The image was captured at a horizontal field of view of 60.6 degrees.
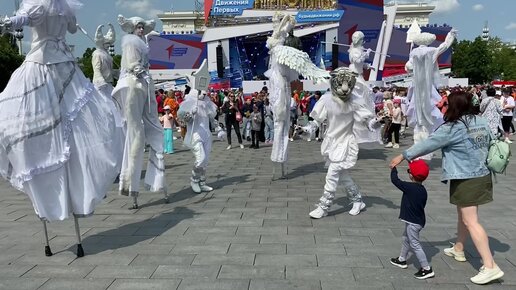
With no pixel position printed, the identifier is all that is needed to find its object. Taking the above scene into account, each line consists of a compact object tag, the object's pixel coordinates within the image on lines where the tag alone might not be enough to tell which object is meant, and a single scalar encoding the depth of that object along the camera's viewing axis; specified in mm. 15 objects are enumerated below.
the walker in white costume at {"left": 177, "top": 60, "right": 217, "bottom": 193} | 7441
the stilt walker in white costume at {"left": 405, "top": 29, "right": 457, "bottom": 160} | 9180
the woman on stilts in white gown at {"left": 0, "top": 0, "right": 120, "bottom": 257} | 4230
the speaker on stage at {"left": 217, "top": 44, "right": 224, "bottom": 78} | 41750
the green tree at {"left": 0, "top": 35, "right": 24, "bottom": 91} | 38191
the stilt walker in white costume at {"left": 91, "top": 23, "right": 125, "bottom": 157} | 8570
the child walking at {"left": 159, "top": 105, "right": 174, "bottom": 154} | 12805
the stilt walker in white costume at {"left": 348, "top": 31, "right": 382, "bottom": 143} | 10773
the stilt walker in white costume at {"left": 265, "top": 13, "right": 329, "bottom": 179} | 7922
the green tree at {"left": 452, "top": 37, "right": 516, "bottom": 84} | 66500
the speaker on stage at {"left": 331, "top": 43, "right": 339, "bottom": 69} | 30519
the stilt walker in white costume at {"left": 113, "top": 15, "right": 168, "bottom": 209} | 6090
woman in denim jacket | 3918
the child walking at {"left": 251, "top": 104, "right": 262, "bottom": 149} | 13562
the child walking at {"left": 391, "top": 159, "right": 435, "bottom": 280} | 3875
